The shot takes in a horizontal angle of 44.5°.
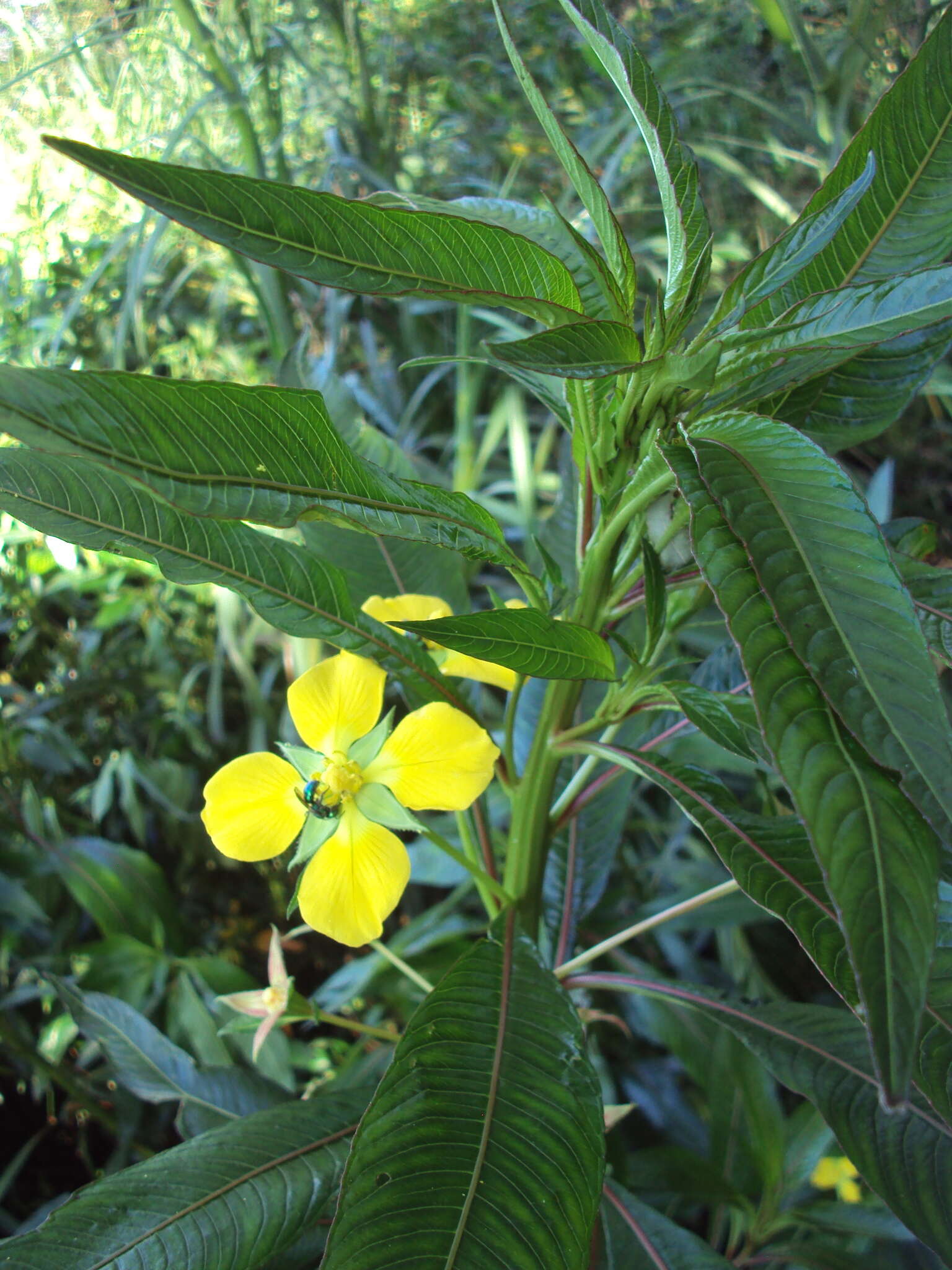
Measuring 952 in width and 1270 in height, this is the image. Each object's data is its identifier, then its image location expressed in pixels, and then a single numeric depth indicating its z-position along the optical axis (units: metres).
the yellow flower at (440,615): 0.21
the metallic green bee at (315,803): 0.20
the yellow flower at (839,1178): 0.36
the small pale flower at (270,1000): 0.22
